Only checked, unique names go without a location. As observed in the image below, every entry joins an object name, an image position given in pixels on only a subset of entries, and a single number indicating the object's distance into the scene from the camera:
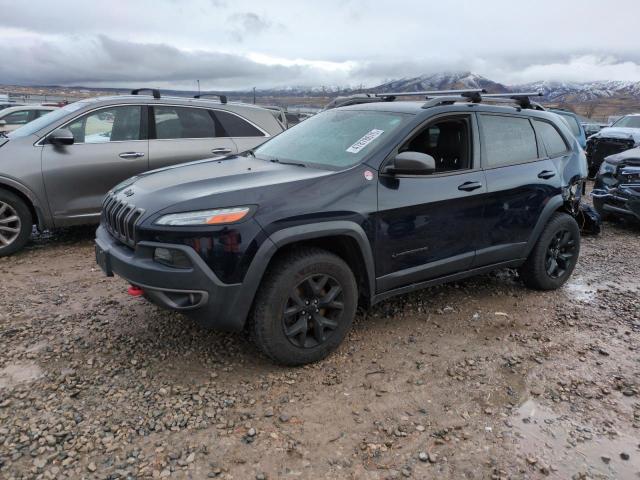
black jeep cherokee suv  2.94
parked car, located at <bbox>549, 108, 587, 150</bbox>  11.62
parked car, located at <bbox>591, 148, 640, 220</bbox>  7.20
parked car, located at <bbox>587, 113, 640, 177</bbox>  12.66
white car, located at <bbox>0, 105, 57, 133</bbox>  11.52
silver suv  5.30
